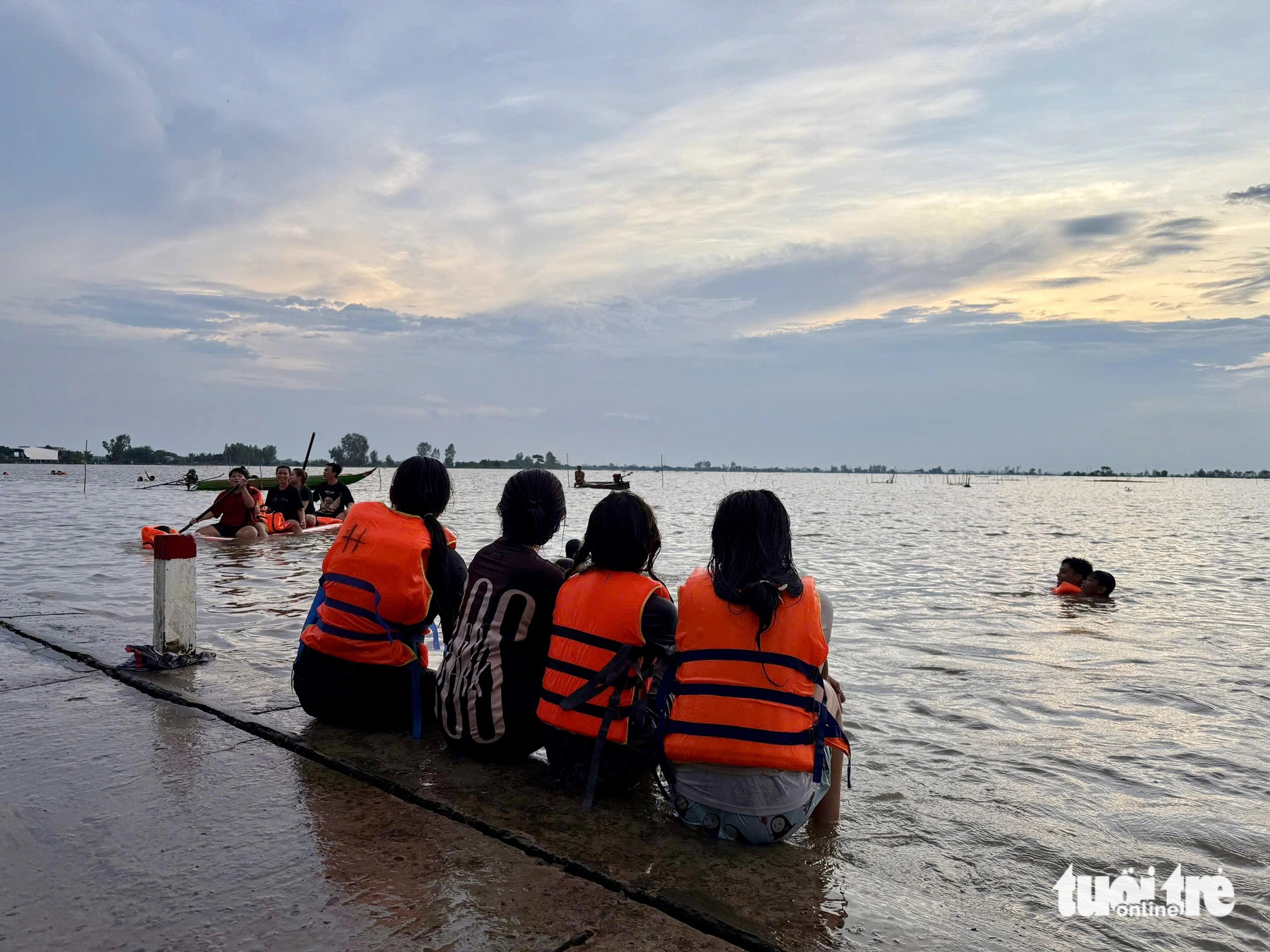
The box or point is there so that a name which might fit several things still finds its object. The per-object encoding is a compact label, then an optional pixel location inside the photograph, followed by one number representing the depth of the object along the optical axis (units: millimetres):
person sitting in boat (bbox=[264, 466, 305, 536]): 18750
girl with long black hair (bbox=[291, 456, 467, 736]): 4469
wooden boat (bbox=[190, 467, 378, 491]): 24062
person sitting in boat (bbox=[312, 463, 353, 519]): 20905
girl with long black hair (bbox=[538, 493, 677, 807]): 3764
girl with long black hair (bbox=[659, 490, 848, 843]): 3418
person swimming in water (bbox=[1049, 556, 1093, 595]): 14289
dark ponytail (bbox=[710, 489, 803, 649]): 3391
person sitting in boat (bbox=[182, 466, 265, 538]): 17984
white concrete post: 5953
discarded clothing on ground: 5957
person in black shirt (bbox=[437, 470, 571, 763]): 4109
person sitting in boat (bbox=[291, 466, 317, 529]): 19531
